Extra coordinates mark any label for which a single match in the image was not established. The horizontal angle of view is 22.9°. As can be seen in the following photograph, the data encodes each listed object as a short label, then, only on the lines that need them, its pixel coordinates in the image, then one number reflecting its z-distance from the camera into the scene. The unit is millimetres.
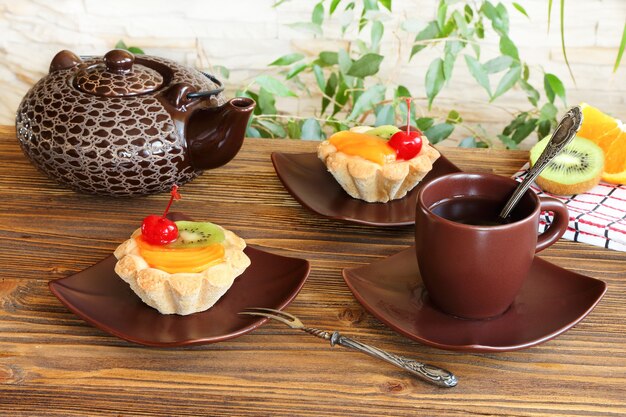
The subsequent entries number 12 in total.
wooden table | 830
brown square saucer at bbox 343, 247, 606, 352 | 857
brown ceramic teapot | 980
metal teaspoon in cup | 875
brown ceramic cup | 850
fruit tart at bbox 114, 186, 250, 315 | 866
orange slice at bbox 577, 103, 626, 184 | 1057
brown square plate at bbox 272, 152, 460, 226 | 994
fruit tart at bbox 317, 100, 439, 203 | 1003
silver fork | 840
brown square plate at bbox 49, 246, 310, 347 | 858
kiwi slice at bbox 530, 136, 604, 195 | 1036
